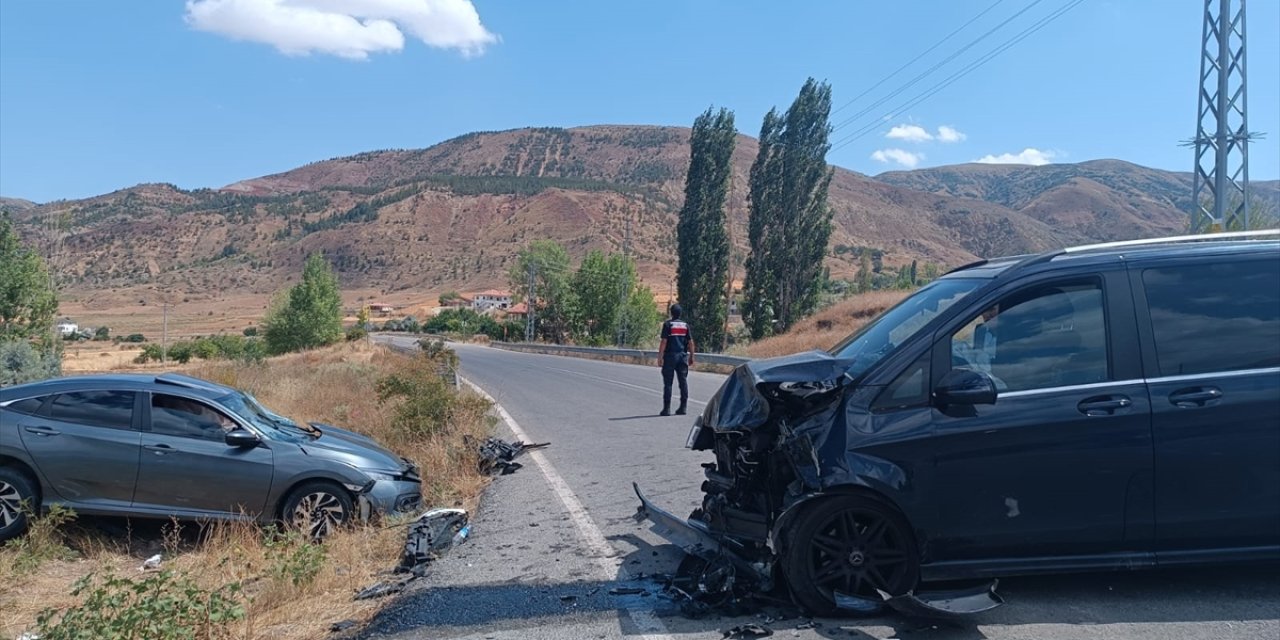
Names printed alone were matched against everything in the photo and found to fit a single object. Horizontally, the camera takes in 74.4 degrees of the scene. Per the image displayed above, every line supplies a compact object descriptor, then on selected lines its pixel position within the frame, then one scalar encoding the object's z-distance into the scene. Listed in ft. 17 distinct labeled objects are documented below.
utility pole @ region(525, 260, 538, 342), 233.35
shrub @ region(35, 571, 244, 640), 13.23
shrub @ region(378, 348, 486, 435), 36.04
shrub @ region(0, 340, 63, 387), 75.92
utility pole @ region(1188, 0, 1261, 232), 54.19
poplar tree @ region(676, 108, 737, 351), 150.61
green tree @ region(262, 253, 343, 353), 232.73
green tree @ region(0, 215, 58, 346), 131.44
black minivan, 13.87
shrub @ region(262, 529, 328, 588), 17.26
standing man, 43.70
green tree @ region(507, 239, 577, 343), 261.85
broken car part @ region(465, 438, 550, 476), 30.83
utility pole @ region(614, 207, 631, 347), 184.16
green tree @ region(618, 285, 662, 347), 224.94
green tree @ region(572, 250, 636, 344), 232.73
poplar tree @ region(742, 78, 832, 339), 134.82
